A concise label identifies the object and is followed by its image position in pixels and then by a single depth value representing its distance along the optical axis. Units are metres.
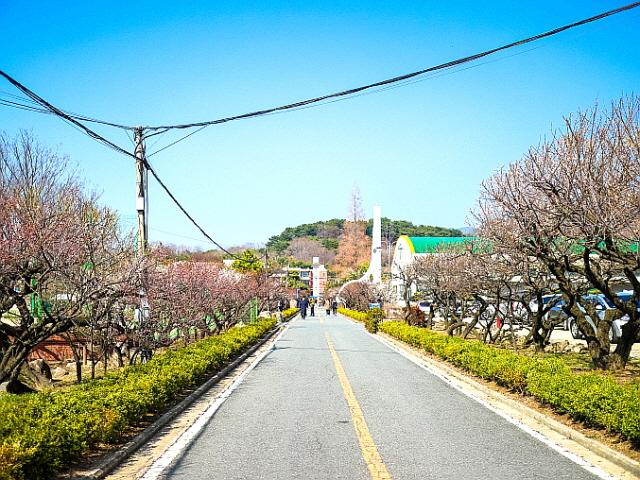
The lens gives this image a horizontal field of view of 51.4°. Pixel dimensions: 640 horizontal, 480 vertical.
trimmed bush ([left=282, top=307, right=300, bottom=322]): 61.31
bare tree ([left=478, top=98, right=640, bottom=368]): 11.59
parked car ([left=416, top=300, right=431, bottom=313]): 54.11
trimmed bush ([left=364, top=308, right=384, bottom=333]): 38.34
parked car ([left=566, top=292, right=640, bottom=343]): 23.99
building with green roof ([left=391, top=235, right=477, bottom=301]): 72.38
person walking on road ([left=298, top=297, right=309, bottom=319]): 62.76
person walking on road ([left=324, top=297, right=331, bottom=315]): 108.03
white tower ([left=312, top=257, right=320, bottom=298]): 117.00
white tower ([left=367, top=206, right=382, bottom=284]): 87.62
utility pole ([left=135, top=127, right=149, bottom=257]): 14.91
